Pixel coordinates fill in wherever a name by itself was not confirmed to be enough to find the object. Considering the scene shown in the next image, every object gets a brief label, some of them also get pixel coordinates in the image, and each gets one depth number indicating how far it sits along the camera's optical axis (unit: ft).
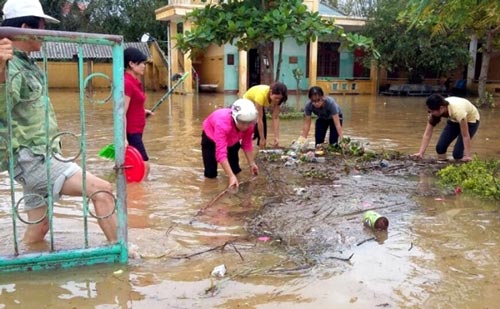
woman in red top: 17.90
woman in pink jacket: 17.21
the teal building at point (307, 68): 84.43
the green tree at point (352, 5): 121.39
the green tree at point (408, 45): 78.28
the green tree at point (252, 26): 37.65
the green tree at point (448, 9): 22.03
